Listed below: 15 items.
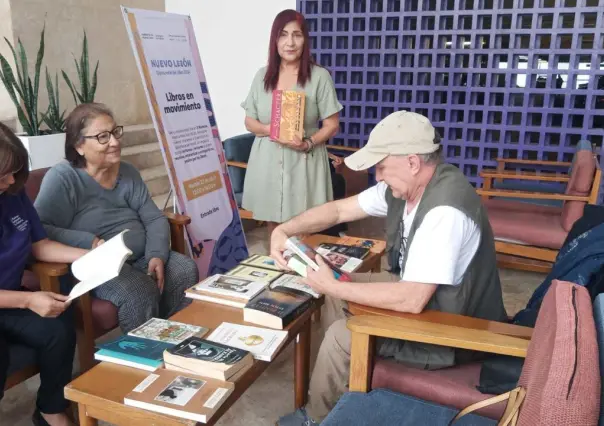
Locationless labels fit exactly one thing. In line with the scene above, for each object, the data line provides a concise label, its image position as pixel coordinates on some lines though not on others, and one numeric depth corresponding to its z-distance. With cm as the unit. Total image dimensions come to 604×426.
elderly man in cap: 156
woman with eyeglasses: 220
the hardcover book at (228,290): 190
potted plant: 328
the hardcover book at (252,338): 155
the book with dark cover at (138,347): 153
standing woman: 293
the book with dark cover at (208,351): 145
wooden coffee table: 133
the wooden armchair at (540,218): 326
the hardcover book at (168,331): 164
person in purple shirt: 179
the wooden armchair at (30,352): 175
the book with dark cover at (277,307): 171
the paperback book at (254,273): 209
